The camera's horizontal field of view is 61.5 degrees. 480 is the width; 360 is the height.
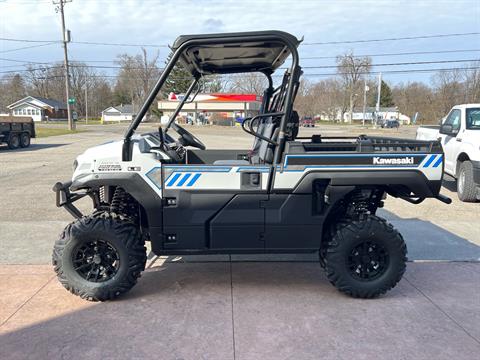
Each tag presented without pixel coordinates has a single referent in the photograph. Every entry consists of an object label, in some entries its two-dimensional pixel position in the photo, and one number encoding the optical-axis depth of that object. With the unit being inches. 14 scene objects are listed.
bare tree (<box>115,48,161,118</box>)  1292.9
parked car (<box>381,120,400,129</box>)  2310.5
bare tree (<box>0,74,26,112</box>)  3440.0
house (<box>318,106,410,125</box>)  3430.1
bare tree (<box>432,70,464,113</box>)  2110.0
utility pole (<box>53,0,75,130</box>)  1418.6
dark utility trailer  724.0
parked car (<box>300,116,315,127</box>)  2304.4
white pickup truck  292.5
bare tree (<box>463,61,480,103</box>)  1968.1
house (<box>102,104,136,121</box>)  3380.9
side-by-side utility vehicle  132.0
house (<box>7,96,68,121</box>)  3238.2
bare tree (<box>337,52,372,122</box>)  2403.8
